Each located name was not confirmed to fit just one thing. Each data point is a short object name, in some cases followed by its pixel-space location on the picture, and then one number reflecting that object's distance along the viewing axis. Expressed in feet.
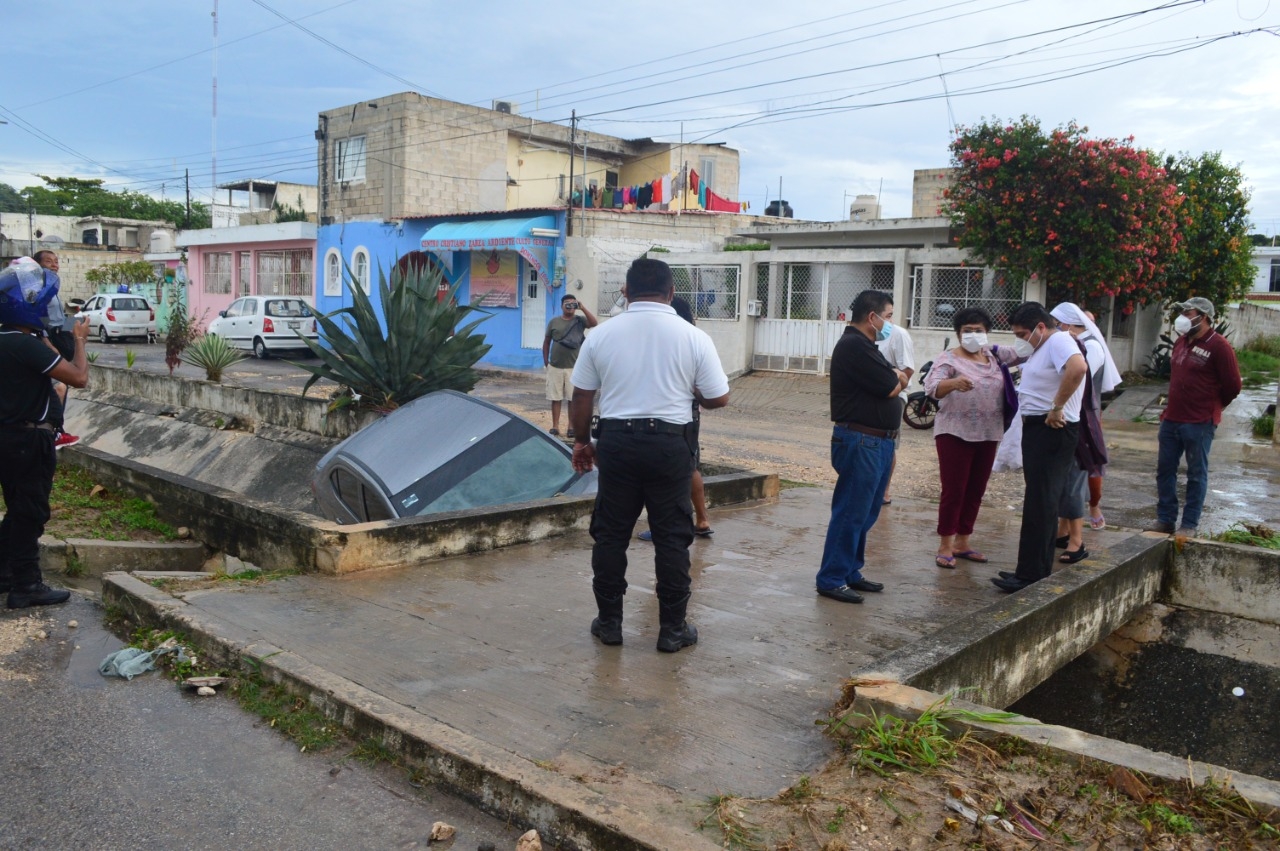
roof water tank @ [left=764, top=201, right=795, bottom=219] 104.59
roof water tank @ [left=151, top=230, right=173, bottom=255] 135.54
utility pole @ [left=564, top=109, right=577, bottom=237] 79.15
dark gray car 23.16
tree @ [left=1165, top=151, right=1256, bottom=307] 62.08
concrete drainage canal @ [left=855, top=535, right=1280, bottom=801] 17.34
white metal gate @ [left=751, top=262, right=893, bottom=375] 65.05
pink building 104.99
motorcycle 49.75
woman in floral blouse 20.15
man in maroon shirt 24.20
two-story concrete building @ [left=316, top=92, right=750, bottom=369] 79.61
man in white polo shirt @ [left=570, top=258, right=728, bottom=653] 14.53
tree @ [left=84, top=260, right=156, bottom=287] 133.80
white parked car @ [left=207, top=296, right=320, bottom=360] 88.94
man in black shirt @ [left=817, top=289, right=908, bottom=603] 17.57
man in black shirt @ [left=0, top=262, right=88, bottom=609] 17.75
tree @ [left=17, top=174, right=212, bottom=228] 208.95
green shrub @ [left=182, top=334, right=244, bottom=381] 54.03
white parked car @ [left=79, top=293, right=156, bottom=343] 107.55
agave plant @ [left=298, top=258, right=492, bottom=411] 32.40
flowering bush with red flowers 52.80
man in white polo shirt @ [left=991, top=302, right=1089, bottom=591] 19.10
